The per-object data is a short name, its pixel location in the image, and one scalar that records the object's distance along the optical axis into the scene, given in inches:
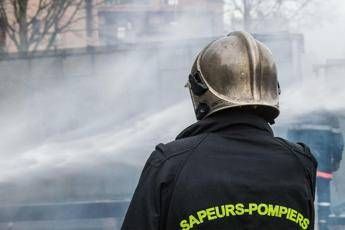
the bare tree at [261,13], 781.3
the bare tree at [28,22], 653.9
